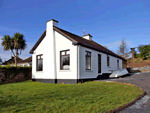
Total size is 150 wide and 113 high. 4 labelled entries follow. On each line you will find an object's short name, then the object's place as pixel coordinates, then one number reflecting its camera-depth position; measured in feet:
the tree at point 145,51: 118.58
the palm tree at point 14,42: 95.09
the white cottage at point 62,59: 40.52
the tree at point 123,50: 135.30
